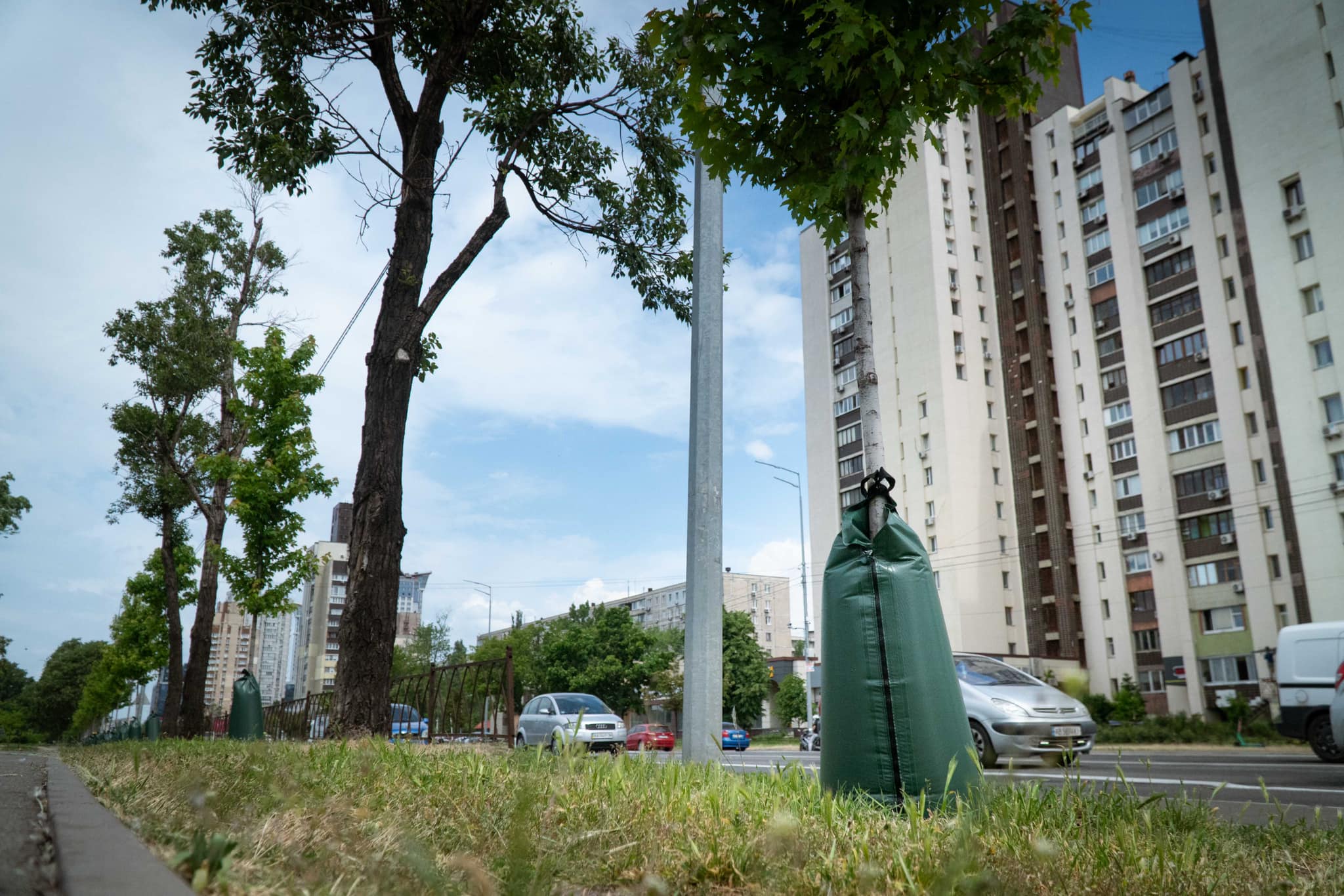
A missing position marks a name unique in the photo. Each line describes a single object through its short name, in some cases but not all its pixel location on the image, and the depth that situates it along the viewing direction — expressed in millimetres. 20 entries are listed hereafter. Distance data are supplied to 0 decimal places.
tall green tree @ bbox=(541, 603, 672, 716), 57594
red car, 30053
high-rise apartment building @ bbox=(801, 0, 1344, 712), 36875
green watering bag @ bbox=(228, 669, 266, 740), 16250
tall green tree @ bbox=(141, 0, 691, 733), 8914
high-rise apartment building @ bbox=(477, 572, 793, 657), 114875
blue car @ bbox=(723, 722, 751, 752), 34984
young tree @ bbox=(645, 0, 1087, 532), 4246
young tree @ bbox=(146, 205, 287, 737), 20516
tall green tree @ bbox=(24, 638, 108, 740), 68875
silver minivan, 9969
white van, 12977
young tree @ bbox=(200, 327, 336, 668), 19016
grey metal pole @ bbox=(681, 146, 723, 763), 5855
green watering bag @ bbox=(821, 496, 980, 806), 3615
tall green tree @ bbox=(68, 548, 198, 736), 28109
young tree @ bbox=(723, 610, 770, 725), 62344
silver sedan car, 18000
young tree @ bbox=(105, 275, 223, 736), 22312
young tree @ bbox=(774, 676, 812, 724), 62406
